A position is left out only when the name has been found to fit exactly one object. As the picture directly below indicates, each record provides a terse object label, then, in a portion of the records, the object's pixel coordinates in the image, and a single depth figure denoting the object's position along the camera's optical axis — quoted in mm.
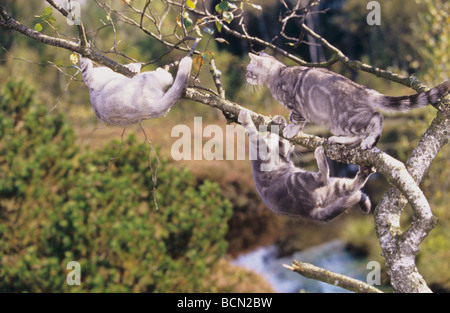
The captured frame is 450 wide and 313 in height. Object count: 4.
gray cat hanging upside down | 2908
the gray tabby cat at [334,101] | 2367
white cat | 2699
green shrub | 6180
